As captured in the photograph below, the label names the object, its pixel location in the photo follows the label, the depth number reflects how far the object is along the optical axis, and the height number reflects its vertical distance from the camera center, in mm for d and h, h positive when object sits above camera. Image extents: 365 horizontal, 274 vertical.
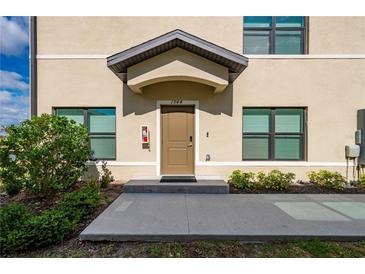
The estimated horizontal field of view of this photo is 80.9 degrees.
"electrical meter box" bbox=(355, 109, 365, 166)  7041 +34
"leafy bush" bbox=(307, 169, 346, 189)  6523 -1291
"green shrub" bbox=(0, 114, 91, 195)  5398 -478
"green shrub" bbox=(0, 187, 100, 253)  3139 -1435
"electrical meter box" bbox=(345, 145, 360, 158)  7074 -431
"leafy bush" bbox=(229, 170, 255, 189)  6500 -1292
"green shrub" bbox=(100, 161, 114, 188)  7056 -1254
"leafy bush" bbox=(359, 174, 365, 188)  6744 -1359
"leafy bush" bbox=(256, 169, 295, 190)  6477 -1292
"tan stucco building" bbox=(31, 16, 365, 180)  7270 +1357
